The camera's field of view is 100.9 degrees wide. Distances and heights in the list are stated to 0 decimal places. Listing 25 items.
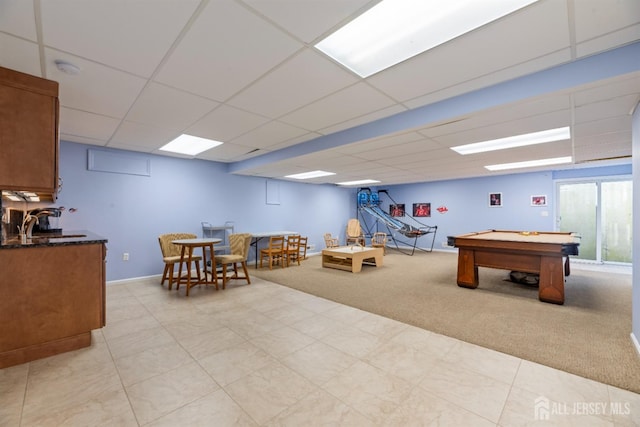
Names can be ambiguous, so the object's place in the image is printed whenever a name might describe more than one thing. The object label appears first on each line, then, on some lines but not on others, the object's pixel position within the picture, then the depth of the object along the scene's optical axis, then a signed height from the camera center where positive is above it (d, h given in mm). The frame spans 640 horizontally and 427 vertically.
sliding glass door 6395 -57
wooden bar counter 2141 -782
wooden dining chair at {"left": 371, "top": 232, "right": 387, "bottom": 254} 8445 -937
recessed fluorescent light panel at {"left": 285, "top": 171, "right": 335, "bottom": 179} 6885 +1030
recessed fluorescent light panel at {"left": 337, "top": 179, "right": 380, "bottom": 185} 8412 +1051
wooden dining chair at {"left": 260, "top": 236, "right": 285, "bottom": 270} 5973 -926
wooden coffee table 5904 -1036
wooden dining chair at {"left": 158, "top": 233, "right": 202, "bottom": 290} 4480 -732
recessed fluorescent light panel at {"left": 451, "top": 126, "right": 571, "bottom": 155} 3768 +1173
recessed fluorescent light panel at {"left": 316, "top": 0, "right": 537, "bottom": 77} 1603 +1252
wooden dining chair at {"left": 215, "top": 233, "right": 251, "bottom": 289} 4574 -792
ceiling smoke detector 2131 +1189
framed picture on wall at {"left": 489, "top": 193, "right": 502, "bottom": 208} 7918 +436
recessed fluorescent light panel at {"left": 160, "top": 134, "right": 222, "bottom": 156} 4348 +1188
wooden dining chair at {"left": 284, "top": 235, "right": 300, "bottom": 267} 6436 -960
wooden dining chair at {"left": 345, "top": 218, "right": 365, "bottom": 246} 9980 -646
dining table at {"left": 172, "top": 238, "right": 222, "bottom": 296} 4160 -781
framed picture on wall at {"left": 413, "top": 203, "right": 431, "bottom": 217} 9400 +170
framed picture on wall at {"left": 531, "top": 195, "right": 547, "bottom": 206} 7215 +406
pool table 3680 -666
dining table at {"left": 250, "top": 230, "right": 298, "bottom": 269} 6452 -558
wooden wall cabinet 2119 +650
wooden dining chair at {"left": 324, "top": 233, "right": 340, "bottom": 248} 8164 -887
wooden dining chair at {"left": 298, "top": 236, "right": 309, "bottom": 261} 7349 -1211
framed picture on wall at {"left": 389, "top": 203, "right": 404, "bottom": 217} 10102 +135
